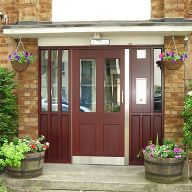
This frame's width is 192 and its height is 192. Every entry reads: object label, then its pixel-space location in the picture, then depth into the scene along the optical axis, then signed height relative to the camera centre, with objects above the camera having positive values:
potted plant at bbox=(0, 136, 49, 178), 5.15 -1.13
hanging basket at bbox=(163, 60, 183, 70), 5.53 +0.55
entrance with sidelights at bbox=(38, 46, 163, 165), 6.26 -0.18
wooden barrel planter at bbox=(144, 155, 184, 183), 5.02 -1.28
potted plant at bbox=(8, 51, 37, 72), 5.73 +0.64
